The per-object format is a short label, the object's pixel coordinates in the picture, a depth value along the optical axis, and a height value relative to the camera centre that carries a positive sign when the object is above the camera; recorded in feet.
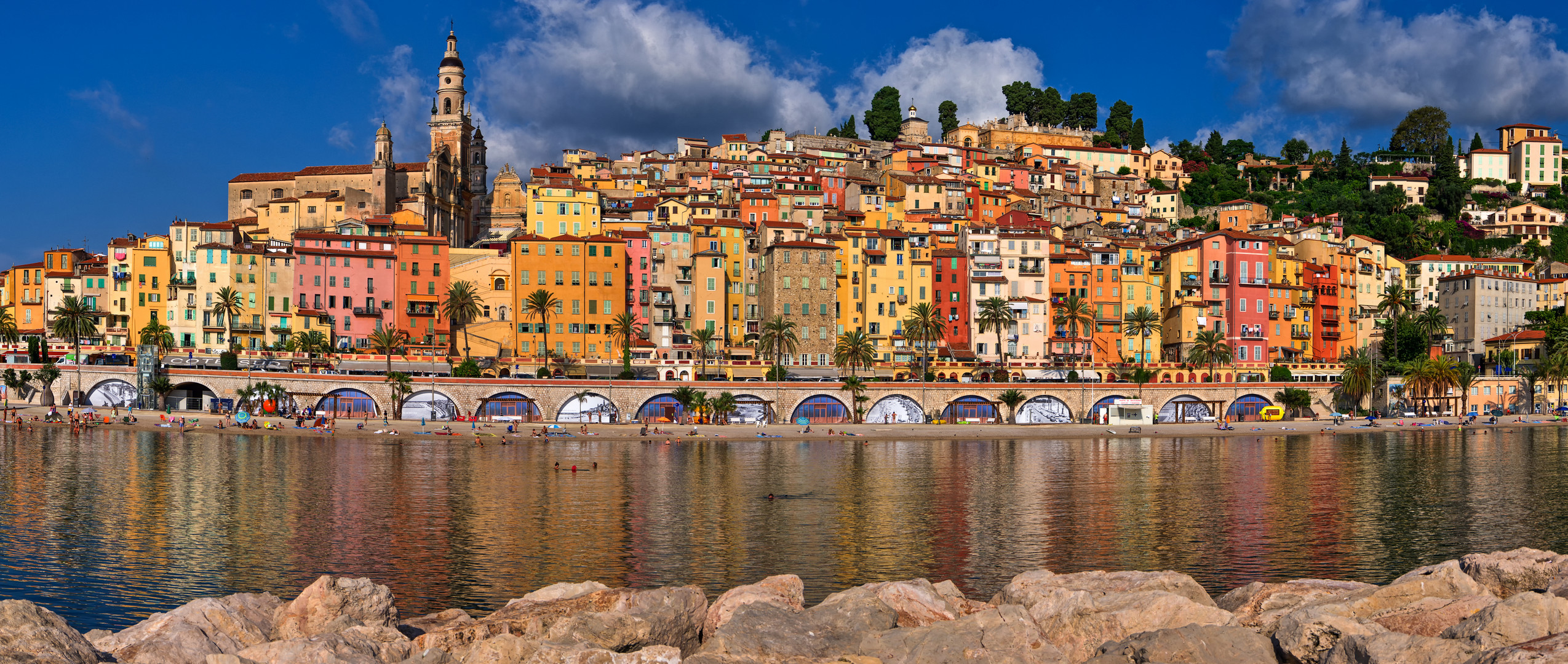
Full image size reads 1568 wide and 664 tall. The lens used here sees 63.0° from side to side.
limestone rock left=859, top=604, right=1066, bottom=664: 70.23 -16.01
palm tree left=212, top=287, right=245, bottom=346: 359.25 +15.66
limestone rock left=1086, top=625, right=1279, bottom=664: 67.26 -15.40
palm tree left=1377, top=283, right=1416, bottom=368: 424.46 +18.47
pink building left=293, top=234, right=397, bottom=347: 373.61 +22.49
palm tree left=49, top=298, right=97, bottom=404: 344.08 +10.66
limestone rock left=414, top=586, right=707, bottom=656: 74.08 -15.91
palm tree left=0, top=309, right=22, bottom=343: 362.74 +8.28
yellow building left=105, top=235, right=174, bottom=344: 373.81 +20.76
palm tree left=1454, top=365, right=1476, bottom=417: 365.81 -5.99
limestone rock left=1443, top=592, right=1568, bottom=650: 63.31 -13.28
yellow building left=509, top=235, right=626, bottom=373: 365.20 +20.14
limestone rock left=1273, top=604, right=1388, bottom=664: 68.39 -14.83
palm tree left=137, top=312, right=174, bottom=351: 350.64 +6.65
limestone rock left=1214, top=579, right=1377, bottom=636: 82.99 -16.30
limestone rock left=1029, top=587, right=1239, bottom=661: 76.02 -15.60
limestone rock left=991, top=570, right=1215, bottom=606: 87.76 -16.14
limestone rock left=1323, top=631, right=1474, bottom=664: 61.46 -14.18
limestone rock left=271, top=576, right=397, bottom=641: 78.64 -15.45
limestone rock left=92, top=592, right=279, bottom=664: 71.46 -16.10
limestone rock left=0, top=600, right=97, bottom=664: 61.05 -13.49
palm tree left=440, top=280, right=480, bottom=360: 358.84 +15.43
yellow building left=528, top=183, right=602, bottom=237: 401.90 +46.31
